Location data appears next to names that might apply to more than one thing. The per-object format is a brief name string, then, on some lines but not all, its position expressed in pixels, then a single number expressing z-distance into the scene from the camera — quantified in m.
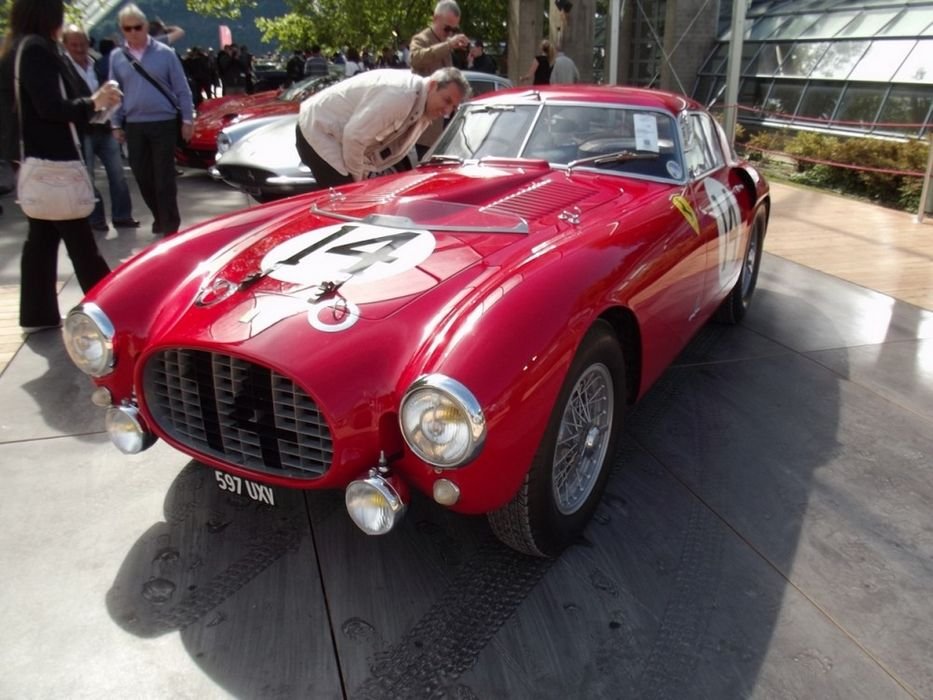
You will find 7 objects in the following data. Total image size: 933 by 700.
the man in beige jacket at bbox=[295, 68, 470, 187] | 4.17
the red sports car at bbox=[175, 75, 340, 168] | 9.45
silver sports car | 7.27
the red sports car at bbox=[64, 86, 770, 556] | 2.19
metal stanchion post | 7.90
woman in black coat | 3.92
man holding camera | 5.50
